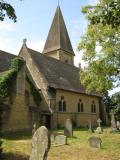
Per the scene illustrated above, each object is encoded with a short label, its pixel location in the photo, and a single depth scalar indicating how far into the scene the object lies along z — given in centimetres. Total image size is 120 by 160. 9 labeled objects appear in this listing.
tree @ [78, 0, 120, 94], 1612
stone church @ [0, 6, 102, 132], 1649
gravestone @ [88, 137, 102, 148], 977
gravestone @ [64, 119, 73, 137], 1336
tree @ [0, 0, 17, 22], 594
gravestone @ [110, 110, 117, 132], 1687
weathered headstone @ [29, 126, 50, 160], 611
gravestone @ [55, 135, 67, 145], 1062
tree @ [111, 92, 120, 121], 2196
